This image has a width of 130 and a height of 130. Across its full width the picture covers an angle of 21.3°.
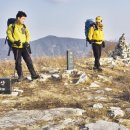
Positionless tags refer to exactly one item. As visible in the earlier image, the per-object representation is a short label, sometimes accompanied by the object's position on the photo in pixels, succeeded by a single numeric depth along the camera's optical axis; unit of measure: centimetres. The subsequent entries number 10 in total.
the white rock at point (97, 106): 710
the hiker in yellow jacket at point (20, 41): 997
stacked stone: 1781
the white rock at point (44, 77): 1053
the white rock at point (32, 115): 635
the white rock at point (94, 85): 1018
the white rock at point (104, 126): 590
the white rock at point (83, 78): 1048
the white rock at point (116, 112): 657
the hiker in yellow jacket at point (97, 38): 1200
